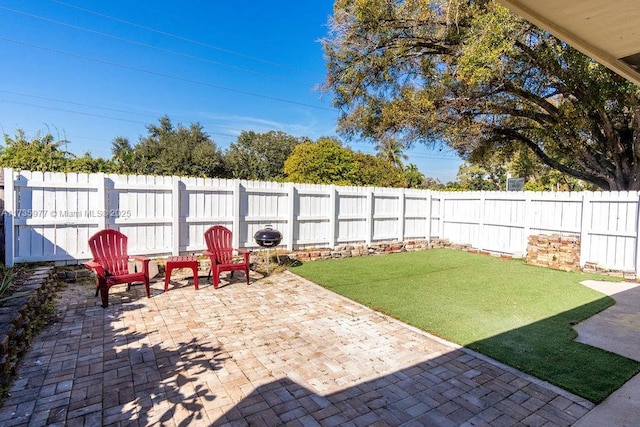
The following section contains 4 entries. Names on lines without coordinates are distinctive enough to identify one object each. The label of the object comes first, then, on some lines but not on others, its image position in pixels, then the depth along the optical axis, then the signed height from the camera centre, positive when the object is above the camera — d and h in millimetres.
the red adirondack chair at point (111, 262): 4398 -1003
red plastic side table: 5188 -1098
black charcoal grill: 6392 -781
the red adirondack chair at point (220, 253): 5434 -1010
